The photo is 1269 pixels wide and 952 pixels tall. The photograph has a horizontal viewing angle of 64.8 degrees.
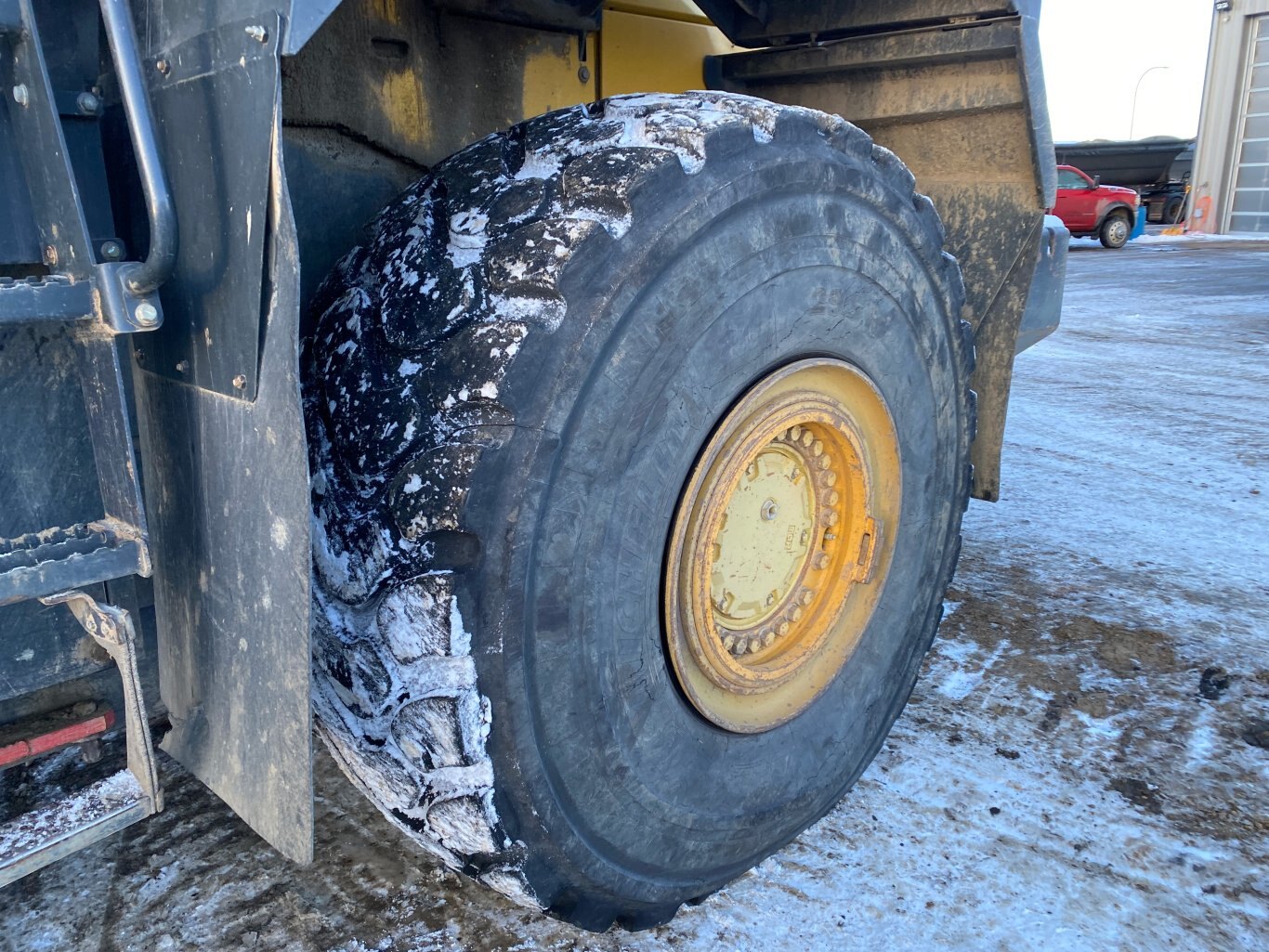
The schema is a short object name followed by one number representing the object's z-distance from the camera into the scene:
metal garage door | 21.88
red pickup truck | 18.86
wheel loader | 1.15
